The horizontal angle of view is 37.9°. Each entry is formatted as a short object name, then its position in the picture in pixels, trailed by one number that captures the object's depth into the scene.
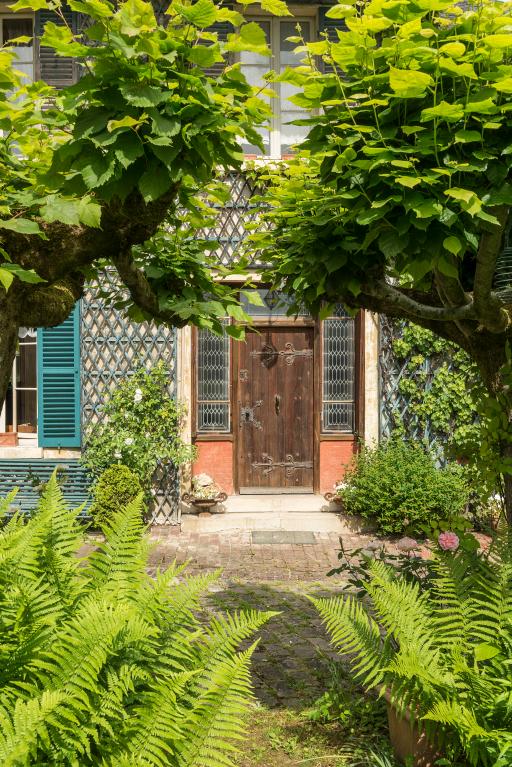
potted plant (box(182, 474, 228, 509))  8.69
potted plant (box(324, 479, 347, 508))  8.64
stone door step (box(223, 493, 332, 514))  8.73
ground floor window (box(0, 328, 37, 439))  8.87
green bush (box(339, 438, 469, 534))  7.98
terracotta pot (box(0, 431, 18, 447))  8.77
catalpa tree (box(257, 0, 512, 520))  2.58
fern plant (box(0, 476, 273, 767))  1.96
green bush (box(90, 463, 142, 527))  8.09
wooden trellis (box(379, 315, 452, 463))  8.79
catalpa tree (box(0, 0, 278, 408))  2.48
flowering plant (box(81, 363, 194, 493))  8.43
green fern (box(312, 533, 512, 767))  2.45
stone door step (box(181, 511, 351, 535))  8.38
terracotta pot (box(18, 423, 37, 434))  8.88
